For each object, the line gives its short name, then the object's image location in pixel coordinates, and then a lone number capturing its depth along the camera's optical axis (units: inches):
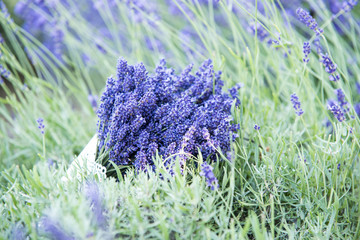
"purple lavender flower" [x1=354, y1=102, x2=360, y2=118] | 72.3
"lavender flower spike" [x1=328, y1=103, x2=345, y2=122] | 62.2
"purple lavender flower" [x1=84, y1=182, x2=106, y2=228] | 59.5
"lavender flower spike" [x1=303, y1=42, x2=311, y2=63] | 63.7
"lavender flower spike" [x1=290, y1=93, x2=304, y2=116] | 63.5
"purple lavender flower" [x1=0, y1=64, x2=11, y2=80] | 72.4
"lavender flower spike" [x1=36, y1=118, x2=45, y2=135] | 65.3
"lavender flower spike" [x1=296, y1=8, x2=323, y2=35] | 63.6
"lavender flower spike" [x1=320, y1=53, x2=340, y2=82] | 62.6
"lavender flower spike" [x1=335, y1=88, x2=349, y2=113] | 62.6
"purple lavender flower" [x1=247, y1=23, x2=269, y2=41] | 70.8
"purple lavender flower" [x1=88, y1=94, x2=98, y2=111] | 75.1
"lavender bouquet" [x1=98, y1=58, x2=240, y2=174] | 63.8
